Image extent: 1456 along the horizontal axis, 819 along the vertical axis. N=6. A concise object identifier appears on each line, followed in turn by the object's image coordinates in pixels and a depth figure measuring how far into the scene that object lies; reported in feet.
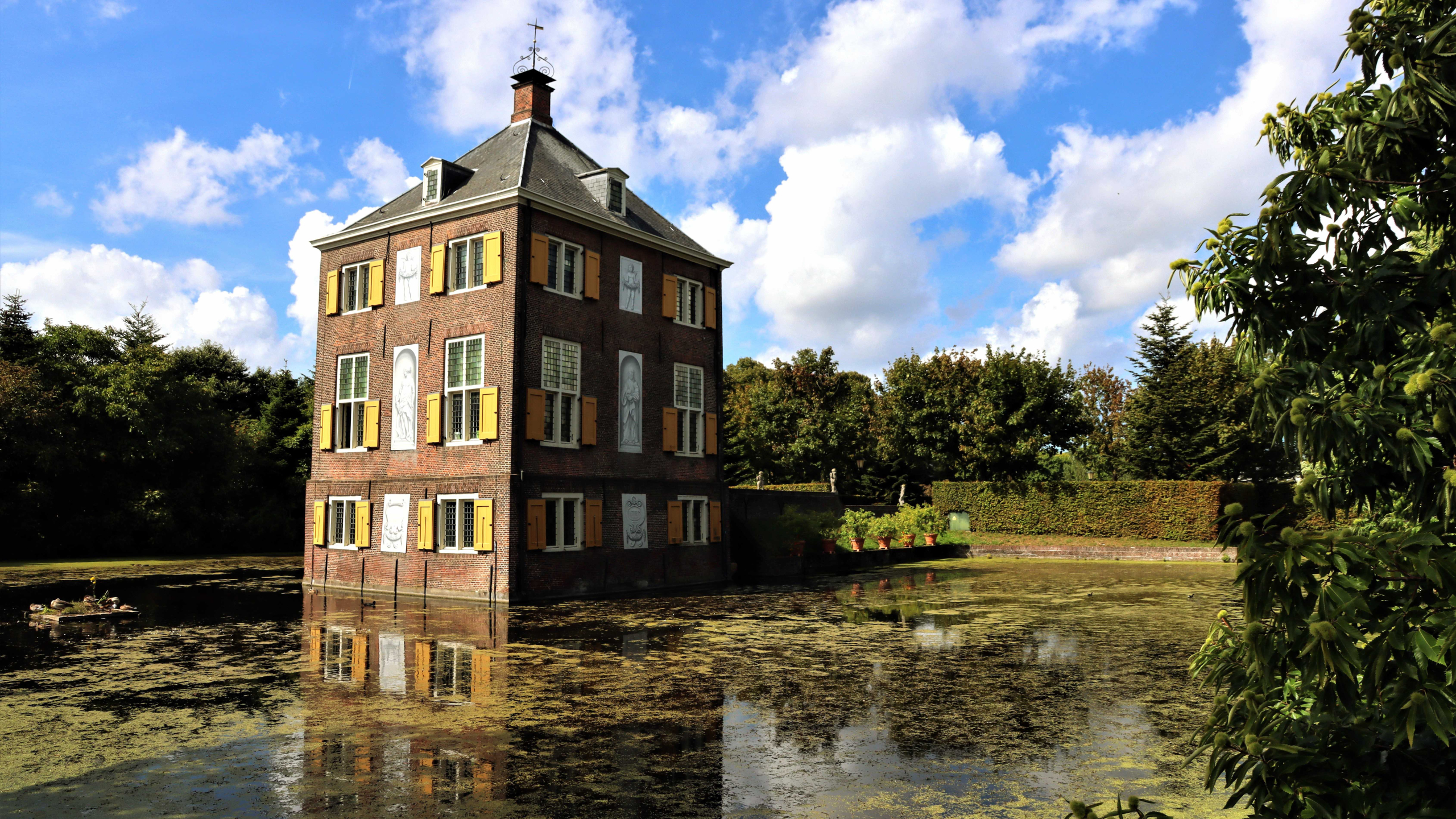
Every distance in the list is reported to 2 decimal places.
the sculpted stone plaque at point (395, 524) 71.56
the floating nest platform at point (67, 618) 51.28
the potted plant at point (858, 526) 102.06
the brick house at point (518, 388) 67.10
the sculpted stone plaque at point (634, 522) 73.56
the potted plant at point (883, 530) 107.45
